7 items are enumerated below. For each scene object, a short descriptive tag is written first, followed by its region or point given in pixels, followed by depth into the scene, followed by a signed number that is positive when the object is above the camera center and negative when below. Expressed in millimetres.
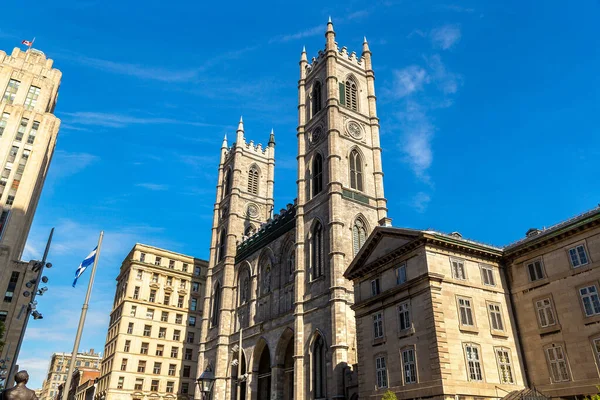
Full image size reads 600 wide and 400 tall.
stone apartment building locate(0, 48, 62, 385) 54469 +32669
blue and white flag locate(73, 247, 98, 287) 22688 +7537
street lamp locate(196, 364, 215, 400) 26953 +2852
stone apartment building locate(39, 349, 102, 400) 139250 +18443
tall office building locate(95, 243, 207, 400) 66188 +14413
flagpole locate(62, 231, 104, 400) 16797 +3604
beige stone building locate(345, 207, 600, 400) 25609 +6469
